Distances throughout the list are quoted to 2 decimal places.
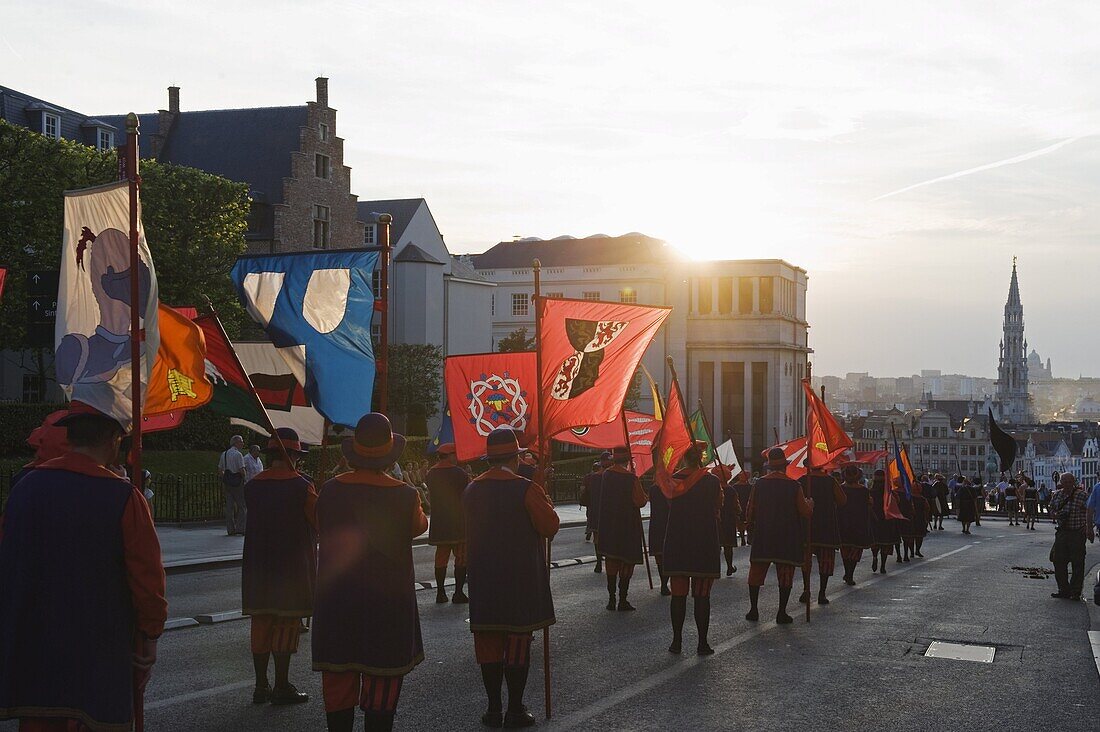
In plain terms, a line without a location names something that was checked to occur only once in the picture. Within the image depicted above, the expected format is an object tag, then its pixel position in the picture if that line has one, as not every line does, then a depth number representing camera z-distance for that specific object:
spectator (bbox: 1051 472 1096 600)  17.61
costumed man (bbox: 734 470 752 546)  26.19
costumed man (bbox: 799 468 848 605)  16.00
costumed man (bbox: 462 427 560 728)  8.48
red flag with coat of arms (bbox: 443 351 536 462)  14.36
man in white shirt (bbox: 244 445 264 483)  24.66
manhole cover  11.72
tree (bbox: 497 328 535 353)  67.06
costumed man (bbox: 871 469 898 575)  21.66
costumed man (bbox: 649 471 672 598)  17.64
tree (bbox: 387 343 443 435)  57.69
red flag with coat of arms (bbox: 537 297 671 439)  11.72
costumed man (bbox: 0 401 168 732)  5.39
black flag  27.41
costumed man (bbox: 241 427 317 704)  9.15
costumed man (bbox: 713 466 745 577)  20.00
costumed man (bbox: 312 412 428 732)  7.00
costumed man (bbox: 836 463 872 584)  18.47
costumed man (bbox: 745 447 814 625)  13.65
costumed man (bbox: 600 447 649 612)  14.80
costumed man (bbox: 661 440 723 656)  11.49
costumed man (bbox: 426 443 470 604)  15.29
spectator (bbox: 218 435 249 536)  23.66
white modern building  90.88
